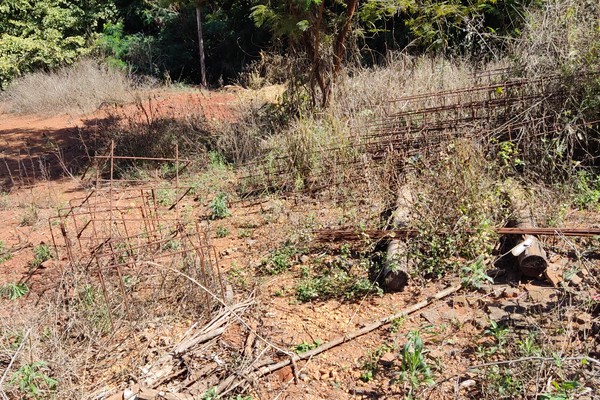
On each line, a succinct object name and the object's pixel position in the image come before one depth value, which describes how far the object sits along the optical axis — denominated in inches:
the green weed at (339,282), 149.2
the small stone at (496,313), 130.6
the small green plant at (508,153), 183.3
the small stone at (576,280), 140.6
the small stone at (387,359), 120.7
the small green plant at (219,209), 217.5
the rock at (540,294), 135.2
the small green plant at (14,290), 157.5
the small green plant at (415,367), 108.6
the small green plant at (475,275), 138.3
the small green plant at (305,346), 128.1
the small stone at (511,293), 139.9
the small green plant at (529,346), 110.9
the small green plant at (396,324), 131.3
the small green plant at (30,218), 228.8
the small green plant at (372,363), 117.5
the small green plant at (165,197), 239.9
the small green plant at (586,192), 177.8
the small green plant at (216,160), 277.3
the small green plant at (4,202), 254.2
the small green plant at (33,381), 108.4
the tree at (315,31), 273.3
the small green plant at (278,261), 167.5
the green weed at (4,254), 191.3
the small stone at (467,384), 111.6
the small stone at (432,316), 134.4
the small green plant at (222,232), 200.0
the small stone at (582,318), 124.4
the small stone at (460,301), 139.3
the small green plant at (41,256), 183.6
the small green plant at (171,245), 170.2
